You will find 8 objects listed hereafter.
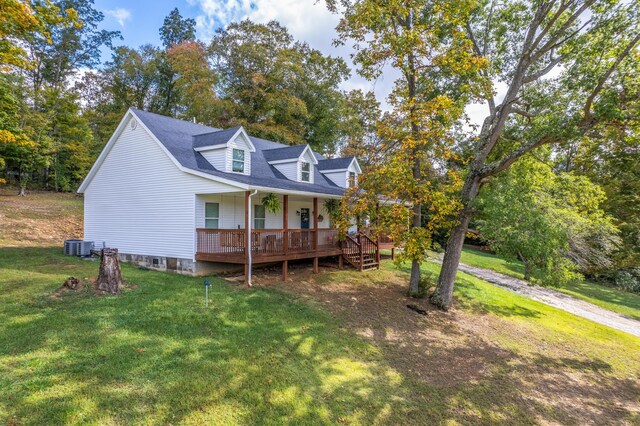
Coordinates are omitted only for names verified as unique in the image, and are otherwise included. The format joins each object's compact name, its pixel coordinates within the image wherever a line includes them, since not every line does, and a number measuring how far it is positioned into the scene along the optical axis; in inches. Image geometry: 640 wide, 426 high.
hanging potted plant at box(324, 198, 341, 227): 608.5
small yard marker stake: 317.2
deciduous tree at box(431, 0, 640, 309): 370.6
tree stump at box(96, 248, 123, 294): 327.9
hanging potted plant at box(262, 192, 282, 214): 506.6
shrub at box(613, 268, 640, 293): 815.7
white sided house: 446.6
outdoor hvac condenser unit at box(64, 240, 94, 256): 538.3
